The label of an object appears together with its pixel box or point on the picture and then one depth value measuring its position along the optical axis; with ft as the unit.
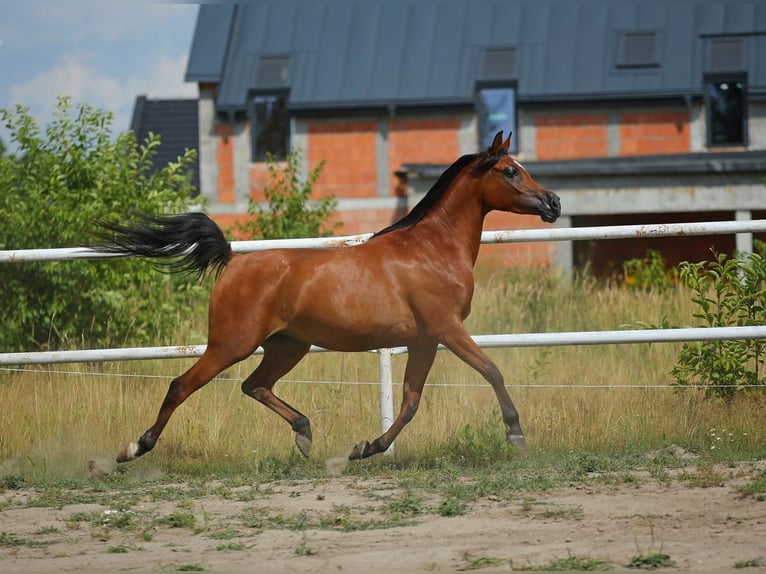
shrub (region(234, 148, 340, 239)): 108.58
